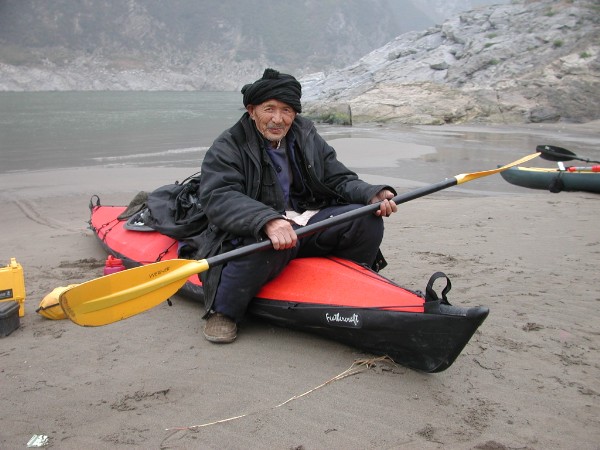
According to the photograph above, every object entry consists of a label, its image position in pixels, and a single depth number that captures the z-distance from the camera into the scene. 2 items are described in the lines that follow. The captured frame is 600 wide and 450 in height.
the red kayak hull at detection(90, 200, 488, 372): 2.47
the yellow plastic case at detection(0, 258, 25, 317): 3.21
